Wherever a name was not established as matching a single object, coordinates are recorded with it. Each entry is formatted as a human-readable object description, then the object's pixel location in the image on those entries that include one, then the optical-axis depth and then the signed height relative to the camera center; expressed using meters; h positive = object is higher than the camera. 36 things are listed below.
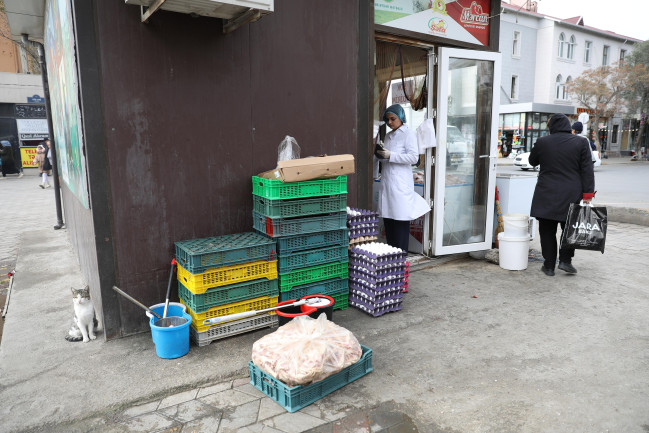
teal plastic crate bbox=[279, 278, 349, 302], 4.04 -1.35
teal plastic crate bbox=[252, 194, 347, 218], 3.85 -0.54
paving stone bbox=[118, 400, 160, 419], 2.77 -1.66
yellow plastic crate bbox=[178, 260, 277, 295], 3.47 -1.05
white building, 29.59 +6.02
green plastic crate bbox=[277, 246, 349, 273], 3.94 -1.04
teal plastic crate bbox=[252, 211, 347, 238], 3.89 -0.72
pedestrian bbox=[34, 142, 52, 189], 16.33 -0.64
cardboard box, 3.72 -0.20
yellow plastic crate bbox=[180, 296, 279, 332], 3.55 -1.36
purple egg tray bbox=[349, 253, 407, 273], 4.08 -1.13
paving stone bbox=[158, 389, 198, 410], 2.88 -1.66
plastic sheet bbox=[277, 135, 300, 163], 4.22 -0.03
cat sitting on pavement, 3.63 -1.42
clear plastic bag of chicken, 2.75 -1.34
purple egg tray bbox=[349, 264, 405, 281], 4.10 -1.21
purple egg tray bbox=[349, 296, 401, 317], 4.18 -1.57
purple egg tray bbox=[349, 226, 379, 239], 4.50 -0.90
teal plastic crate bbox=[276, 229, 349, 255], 3.93 -0.88
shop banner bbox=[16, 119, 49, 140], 21.27 +1.02
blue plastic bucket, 3.34 -1.47
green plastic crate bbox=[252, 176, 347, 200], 3.79 -0.38
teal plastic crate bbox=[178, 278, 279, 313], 3.51 -1.22
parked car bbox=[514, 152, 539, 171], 22.41 -1.02
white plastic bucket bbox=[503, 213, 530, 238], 5.49 -1.03
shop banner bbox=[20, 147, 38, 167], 21.51 -0.24
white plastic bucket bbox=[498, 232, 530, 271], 5.53 -1.38
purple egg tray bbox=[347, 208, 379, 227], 4.50 -0.77
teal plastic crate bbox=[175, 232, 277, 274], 3.46 -0.85
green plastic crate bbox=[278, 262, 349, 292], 3.97 -1.21
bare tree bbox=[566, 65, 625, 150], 31.28 +3.65
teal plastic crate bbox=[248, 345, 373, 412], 2.74 -1.56
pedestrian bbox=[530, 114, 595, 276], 5.12 -0.48
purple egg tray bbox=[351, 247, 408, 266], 4.07 -1.06
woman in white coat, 5.36 -0.43
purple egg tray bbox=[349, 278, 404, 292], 4.13 -1.34
